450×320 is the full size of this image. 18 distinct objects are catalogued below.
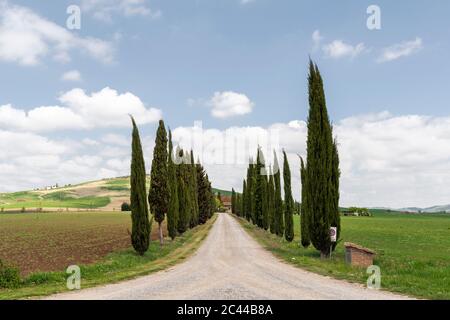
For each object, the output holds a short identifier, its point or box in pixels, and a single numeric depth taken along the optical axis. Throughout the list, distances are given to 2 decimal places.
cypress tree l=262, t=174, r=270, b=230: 50.44
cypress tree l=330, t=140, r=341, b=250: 23.75
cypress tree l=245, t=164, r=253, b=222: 70.20
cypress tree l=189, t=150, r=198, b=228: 55.25
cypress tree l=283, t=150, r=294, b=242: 35.88
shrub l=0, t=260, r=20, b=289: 15.18
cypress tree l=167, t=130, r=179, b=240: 37.12
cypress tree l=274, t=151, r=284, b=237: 42.34
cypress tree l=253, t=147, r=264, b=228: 56.06
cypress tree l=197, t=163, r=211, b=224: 68.19
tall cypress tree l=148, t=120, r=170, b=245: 33.34
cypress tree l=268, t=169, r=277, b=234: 45.78
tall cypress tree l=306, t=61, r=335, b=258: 23.55
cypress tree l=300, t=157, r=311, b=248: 29.77
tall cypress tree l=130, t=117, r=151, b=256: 25.31
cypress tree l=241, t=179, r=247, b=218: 88.21
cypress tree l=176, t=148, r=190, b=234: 42.72
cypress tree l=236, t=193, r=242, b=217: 115.54
